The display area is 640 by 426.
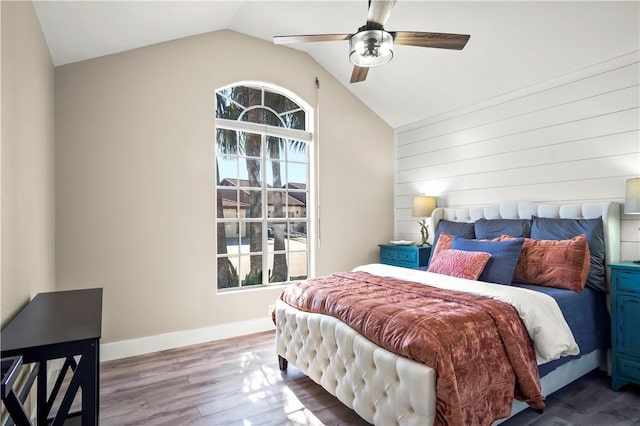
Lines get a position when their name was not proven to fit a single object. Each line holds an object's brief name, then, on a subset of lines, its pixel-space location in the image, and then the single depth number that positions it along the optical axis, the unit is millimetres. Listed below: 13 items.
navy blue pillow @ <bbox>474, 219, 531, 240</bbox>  3256
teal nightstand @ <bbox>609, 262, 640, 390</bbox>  2496
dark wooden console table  1343
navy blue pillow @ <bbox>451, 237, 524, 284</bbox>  2809
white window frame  4012
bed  1742
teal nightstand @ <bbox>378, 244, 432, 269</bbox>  4211
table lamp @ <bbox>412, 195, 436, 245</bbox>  4312
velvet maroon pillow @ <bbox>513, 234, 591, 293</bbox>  2664
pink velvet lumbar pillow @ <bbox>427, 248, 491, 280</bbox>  2855
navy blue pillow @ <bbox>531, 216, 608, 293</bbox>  2764
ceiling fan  2037
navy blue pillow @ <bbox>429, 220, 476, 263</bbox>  3683
